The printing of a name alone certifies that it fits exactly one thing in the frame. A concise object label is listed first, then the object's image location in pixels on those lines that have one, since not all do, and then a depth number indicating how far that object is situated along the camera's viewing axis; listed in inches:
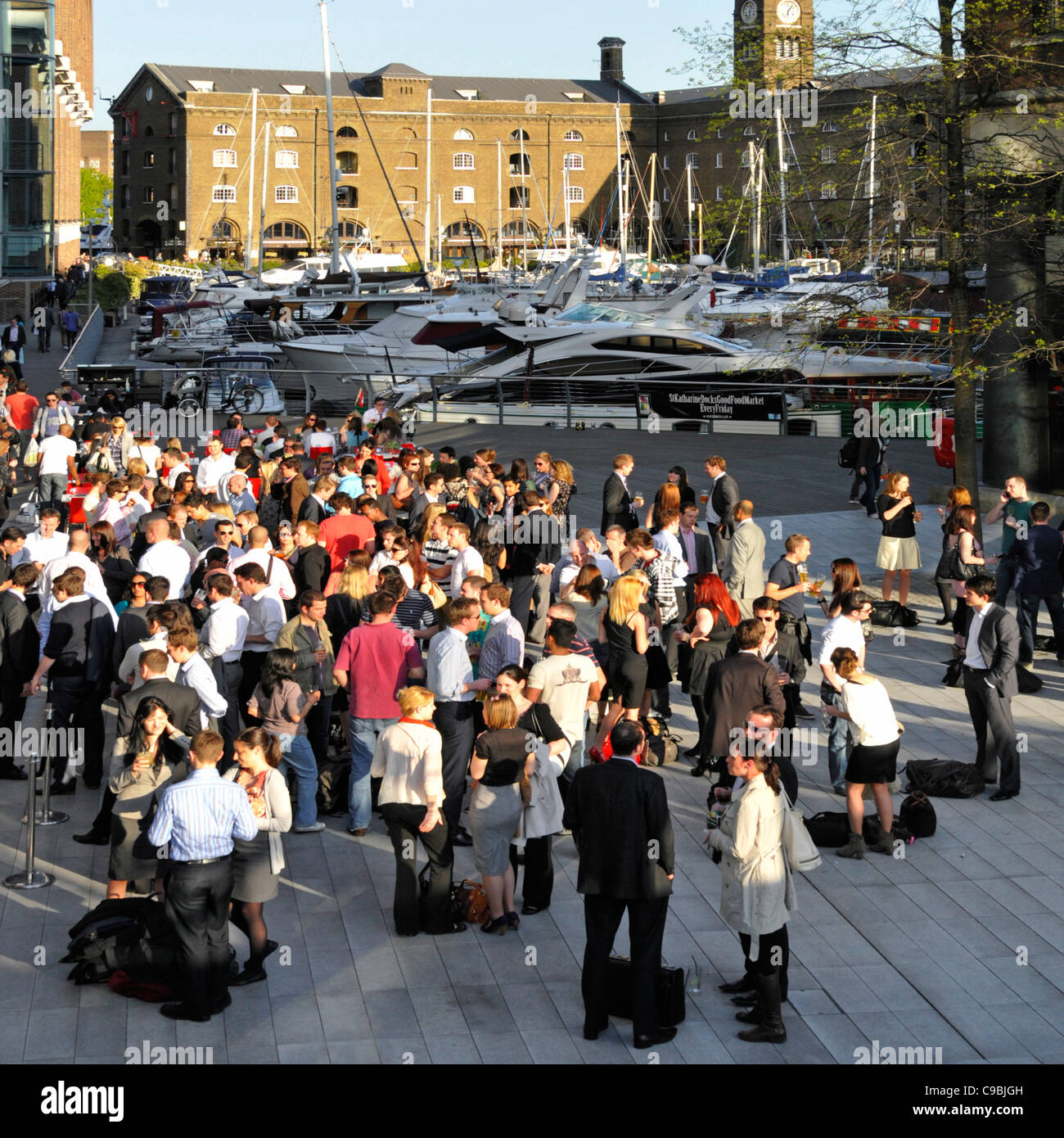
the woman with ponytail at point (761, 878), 297.1
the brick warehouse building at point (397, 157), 3663.9
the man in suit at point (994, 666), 425.1
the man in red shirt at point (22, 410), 961.5
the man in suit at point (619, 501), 631.2
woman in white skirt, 617.9
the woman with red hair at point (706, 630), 447.8
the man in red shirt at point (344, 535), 522.3
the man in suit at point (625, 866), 293.1
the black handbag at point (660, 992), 302.2
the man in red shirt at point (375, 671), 395.9
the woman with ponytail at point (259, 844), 317.4
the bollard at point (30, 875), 367.2
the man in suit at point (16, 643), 437.4
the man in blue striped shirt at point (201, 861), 301.1
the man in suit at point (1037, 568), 543.2
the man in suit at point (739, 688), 387.5
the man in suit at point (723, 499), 613.3
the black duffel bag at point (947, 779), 436.8
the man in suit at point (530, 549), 550.6
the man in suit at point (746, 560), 527.2
